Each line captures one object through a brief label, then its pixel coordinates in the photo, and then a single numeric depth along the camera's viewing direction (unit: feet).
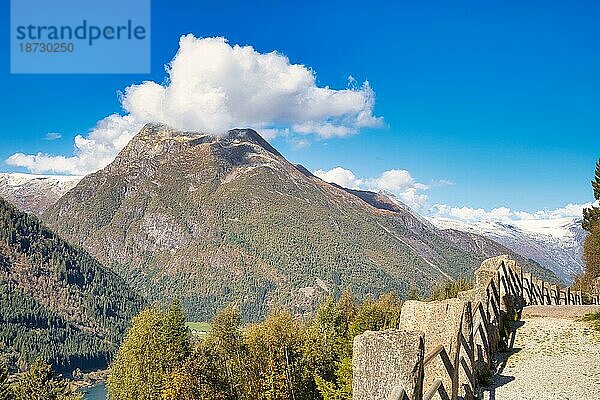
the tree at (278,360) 147.15
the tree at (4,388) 190.19
